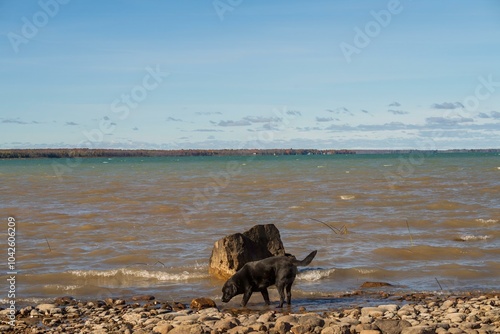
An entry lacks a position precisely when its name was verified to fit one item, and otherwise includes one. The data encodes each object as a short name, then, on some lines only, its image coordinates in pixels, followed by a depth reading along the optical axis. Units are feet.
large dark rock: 40.01
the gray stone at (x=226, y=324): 27.20
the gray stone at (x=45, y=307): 31.97
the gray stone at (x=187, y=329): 26.61
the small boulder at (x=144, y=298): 35.29
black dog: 33.37
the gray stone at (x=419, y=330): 25.36
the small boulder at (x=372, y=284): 37.71
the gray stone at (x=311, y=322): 26.66
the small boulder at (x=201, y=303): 33.04
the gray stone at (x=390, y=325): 26.18
